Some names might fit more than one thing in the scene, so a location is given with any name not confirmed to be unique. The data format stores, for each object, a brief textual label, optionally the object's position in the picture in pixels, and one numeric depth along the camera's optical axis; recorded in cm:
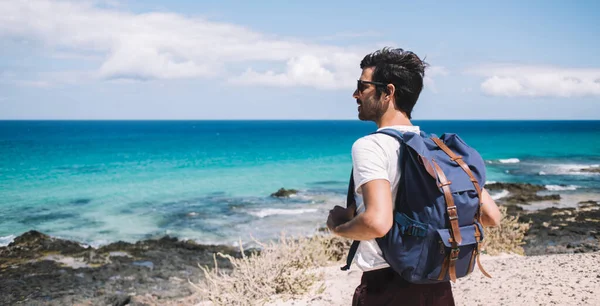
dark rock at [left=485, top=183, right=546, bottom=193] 2355
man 195
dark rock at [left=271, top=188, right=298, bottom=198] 2318
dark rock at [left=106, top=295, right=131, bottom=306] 905
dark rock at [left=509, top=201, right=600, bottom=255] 1171
